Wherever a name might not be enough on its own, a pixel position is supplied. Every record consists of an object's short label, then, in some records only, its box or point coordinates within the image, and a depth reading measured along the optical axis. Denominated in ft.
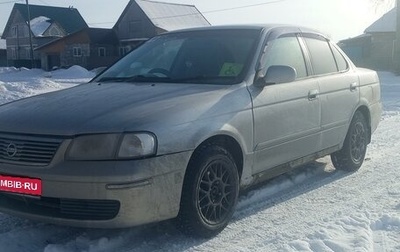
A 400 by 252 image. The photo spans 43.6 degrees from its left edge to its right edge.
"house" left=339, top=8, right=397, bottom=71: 125.70
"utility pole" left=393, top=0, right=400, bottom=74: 96.40
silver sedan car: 10.62
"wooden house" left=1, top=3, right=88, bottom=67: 175.52
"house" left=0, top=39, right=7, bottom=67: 202.16
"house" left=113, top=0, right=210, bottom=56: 150.61
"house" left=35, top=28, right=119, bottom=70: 150.92
